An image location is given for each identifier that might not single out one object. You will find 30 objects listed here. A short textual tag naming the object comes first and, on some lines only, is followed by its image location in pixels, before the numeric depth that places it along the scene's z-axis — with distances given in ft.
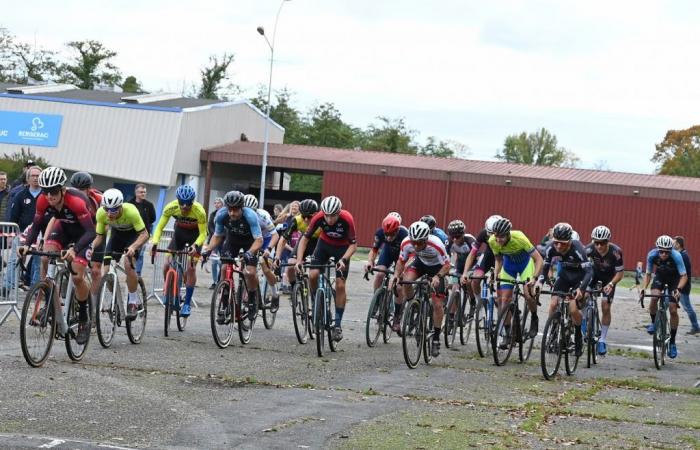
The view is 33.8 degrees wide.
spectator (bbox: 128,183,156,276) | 62.39
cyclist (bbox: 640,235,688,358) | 55.67
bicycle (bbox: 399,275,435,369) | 43.76
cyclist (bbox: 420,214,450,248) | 55.72
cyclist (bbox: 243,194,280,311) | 53.11
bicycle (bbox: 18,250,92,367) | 35.78
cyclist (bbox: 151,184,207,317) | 48.52
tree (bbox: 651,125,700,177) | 308.40
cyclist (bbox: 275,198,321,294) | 53.57
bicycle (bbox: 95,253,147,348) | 41.70
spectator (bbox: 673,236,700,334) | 66.33
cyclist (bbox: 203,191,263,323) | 47.55
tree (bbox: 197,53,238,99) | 316.60
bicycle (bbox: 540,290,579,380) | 43.69
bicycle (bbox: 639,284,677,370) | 52.22
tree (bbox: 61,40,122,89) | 312.91
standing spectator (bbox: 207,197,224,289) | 64.64
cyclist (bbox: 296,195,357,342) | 47.78
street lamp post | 172.09
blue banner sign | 182.60
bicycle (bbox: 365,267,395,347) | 48.67
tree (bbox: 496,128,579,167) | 412.57
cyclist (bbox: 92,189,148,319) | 42.98
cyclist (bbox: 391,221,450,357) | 46.21
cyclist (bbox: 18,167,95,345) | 37.65
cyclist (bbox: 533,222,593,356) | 47.29
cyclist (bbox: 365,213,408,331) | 51.11
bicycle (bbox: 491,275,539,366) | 46.88
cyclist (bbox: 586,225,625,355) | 52.39
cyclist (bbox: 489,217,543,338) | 47.60
